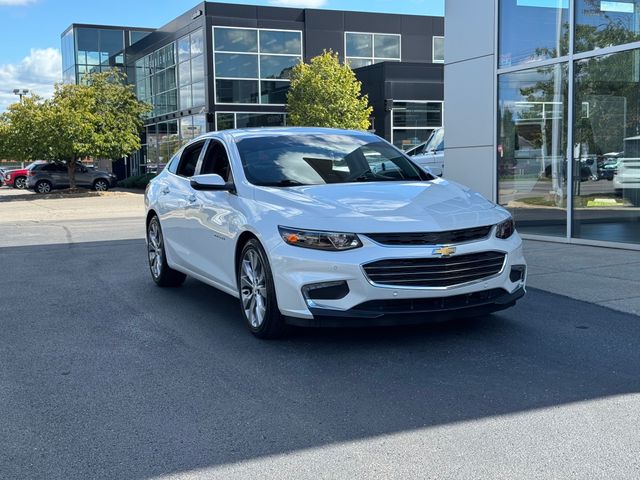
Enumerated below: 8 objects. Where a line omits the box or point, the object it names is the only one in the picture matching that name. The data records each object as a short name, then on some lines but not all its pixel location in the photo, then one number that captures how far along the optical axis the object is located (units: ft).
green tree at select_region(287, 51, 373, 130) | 96.73
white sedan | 16.57
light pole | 153.89
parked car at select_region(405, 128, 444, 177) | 53.31
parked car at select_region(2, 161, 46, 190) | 141.79
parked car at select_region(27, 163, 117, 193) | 114.32
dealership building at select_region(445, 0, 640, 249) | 35.88
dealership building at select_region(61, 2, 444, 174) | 103.50
